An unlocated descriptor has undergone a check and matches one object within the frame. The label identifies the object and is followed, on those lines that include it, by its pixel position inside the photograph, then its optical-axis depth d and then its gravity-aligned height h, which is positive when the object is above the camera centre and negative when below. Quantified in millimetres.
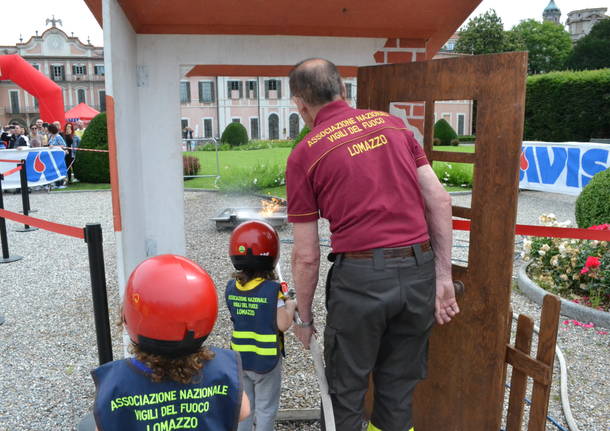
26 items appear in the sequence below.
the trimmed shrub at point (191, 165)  18109 -1064
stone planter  4863 -1668
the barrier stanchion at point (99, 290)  2752 -814
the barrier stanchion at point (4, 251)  7289 -1625
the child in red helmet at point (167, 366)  1466 -655
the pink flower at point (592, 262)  5086 -1218
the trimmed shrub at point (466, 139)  35812 -421
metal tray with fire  9461 -1467
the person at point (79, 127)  20597 +293
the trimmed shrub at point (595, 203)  6277 -838
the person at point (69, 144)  16266 -283
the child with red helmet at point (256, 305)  2600 -825
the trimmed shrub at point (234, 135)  30641 -71
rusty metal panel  2369 -460
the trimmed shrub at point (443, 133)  30297 -12
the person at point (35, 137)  14742 -75
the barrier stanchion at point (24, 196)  8422 -1028
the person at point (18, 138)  15195 -89
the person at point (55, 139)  14773 -118
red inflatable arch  16453 +1557
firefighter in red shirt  2066 -430
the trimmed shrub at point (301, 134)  15484 -16
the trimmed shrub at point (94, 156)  16188 -647
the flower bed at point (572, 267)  5160 -1403
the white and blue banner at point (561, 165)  10945 -706
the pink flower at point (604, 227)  5090 -898
